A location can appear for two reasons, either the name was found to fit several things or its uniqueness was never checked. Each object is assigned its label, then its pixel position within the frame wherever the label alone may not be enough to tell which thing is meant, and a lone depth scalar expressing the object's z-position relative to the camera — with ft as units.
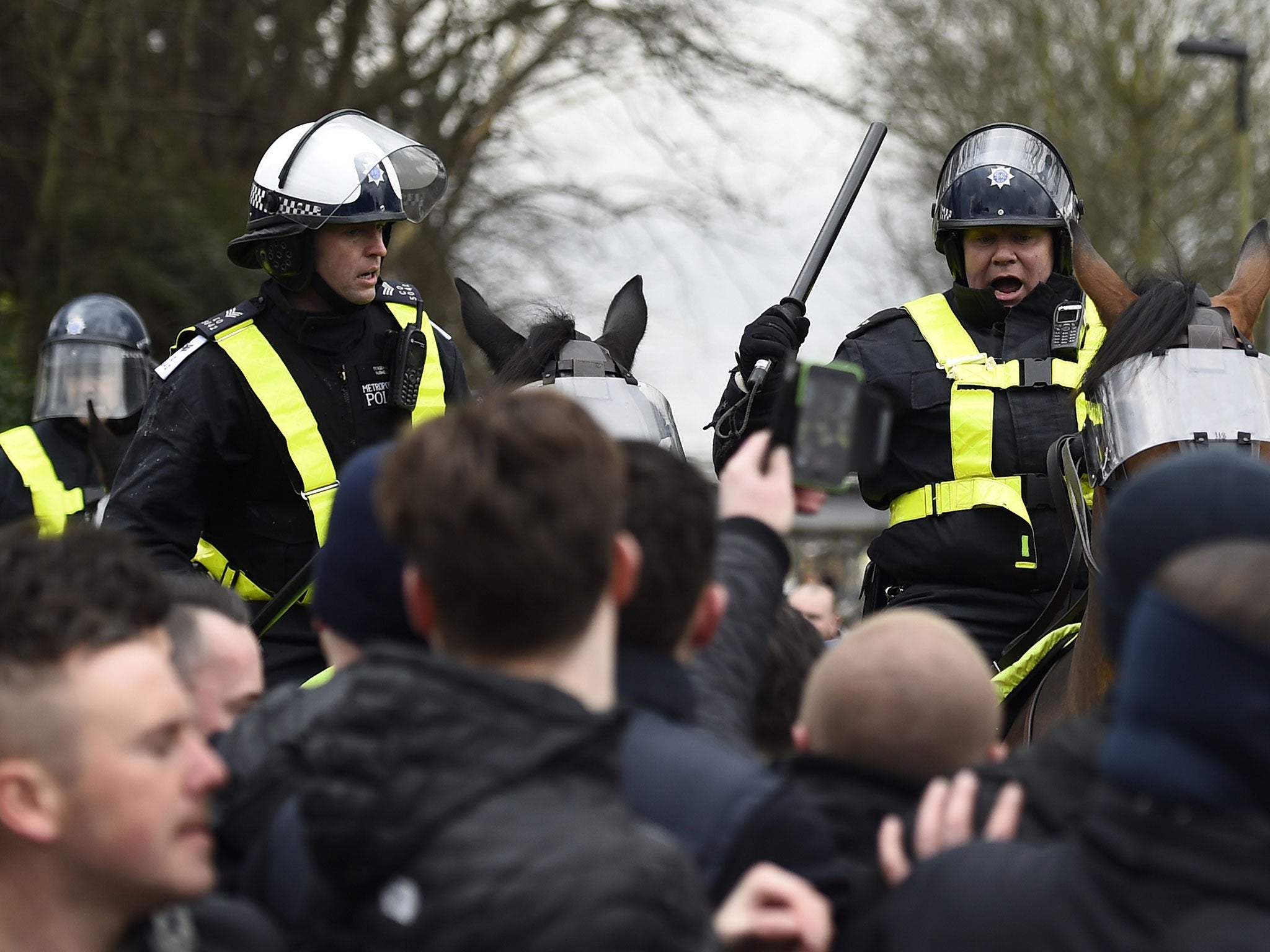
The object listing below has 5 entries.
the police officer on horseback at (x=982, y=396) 35.24
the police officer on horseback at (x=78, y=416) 52.39
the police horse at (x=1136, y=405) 28.30
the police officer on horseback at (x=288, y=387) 33.37
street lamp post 116.57
